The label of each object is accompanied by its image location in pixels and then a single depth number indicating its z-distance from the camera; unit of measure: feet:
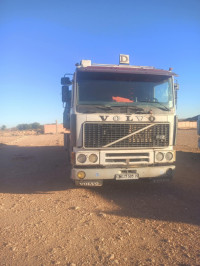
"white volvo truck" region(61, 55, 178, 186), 15.52
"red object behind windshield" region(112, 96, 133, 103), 16.60
